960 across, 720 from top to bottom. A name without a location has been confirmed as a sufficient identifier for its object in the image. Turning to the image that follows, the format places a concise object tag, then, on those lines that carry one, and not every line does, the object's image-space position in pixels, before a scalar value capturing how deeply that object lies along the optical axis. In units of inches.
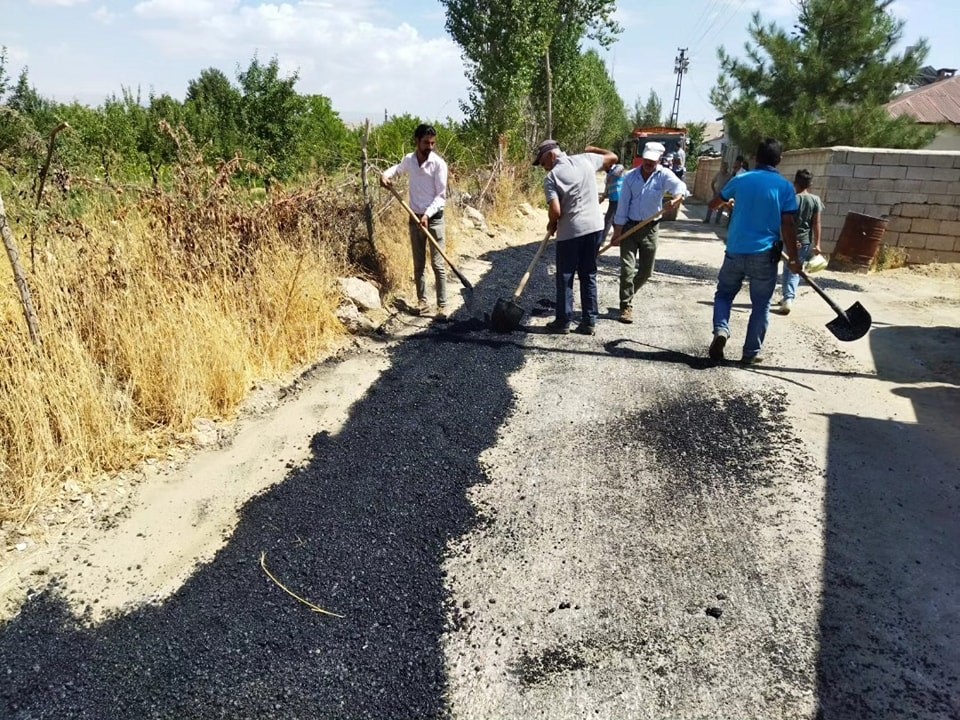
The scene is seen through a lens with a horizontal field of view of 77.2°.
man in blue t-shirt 171.2
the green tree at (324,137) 350.0
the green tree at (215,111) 417.1
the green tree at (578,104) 819.4
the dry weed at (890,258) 336.8
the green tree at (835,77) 438.0
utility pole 2003.0
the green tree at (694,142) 1435.2
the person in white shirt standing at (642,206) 212.5
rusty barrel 327.6
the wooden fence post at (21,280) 116.5
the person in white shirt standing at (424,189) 209.9
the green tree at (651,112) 1838.1
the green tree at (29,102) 422.9
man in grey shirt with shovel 193.0
